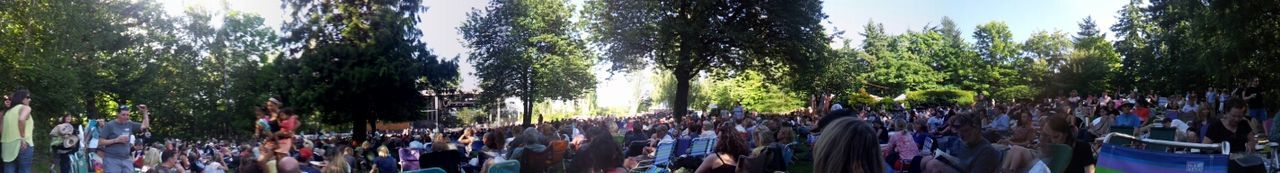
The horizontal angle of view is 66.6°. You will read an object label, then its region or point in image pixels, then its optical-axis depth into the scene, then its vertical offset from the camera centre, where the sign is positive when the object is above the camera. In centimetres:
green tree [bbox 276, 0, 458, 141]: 2980 +166
